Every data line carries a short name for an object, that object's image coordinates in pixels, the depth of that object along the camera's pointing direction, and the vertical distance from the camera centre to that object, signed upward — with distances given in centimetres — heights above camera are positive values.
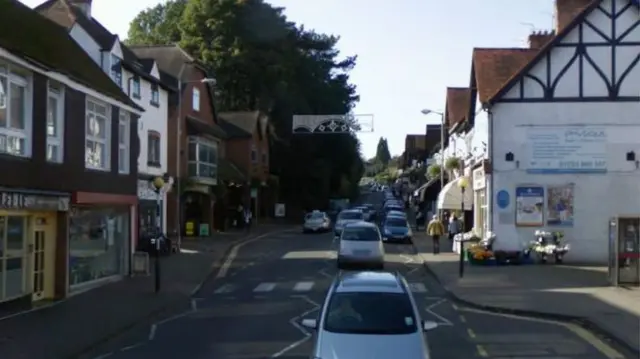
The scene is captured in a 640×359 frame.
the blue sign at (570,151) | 3453 +230
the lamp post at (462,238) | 2856 -105
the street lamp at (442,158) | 5297 +303
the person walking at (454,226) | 4406 -83
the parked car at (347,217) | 5175 -52
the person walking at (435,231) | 3844 -93
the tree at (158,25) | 7456 +1592
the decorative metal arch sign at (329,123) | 5842 +577
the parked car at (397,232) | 4744 -122
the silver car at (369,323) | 1052 -144
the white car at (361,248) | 3197 -141
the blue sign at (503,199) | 3469 +43
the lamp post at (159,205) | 3731 +6
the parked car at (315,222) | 5916 -93
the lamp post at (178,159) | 3962 +215
